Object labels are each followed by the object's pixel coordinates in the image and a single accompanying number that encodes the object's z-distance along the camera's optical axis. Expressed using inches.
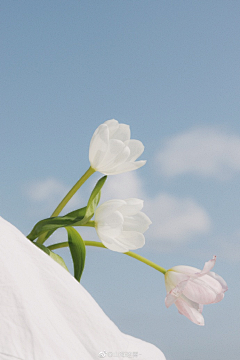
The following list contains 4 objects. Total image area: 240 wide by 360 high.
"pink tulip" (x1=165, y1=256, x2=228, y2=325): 36.4
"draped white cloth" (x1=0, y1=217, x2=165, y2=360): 20.8
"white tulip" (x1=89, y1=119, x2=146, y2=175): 38.6
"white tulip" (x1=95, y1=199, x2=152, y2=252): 37.4
